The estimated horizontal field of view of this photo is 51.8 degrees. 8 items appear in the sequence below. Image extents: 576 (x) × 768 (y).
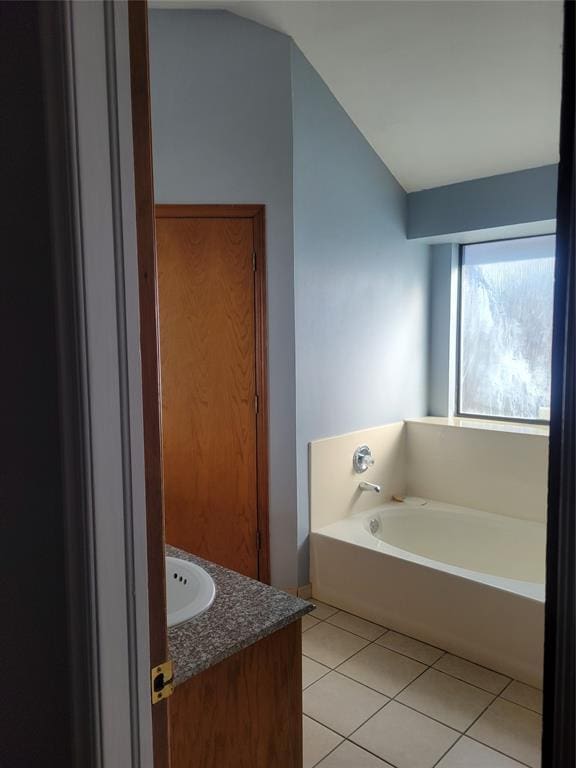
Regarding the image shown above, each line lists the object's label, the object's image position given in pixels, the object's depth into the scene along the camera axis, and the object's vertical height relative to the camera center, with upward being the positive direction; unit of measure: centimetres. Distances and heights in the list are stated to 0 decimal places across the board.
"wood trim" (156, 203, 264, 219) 287 +66
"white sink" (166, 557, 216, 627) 140 -62
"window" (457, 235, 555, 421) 372 +10
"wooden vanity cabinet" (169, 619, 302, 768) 124 -81
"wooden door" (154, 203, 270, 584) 289 +9
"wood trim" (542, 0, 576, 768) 67 -14
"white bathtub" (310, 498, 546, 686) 253 -117
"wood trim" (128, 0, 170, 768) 79 +1
